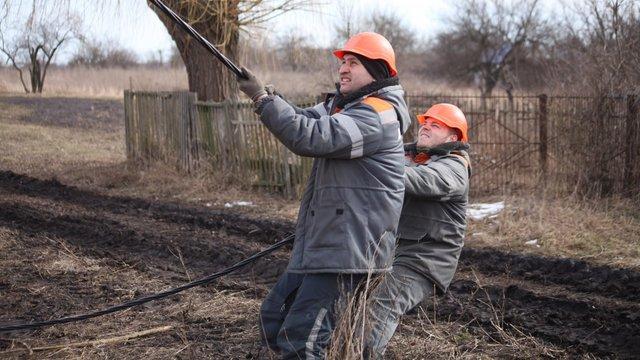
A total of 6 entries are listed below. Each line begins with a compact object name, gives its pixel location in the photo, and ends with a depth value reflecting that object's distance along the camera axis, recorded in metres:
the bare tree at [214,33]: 13.29
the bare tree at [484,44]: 38.66
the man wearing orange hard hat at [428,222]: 4.03
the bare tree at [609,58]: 11.62
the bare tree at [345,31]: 18.23
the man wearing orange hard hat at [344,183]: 3.53
